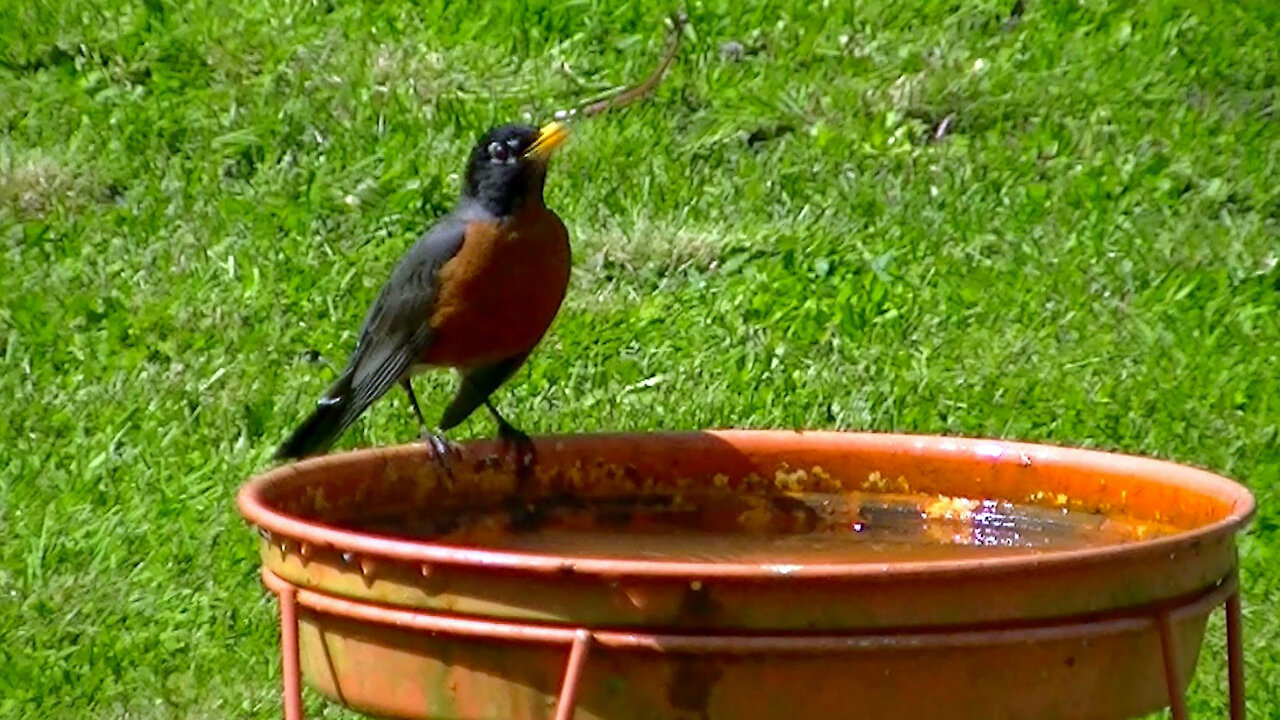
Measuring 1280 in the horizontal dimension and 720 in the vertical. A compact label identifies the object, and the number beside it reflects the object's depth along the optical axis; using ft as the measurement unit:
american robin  25.34
